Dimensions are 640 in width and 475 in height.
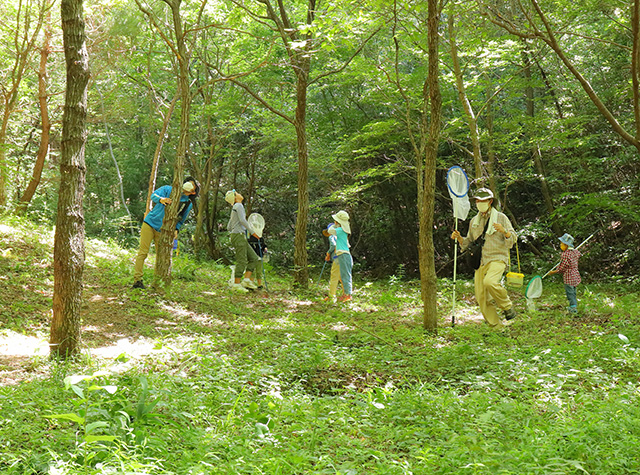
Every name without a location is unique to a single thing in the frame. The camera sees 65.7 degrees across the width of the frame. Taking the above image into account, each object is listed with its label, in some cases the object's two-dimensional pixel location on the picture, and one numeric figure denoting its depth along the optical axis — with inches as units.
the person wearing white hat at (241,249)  441.7
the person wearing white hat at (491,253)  315.3
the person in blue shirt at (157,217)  372.0
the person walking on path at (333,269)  445.1
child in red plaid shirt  362.9
